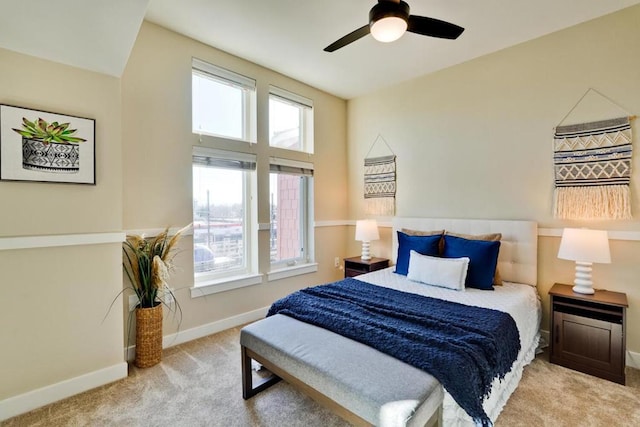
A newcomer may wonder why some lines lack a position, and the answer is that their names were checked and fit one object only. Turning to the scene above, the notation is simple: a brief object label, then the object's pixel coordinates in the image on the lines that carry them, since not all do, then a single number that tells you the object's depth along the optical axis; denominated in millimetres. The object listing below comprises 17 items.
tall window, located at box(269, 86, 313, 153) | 3730
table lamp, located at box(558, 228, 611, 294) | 2305
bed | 1356
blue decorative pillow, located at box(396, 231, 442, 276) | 3096
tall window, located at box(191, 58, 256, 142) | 3039
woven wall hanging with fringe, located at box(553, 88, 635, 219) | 2438
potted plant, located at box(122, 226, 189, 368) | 2426
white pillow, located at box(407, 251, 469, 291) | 2684
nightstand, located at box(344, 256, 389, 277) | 3760
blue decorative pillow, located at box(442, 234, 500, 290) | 2699
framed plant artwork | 1887
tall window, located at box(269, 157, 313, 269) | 3736
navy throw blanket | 1480
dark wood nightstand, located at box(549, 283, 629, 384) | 2207
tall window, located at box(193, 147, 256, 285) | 3049
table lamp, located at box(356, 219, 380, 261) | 3877
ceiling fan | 1865
